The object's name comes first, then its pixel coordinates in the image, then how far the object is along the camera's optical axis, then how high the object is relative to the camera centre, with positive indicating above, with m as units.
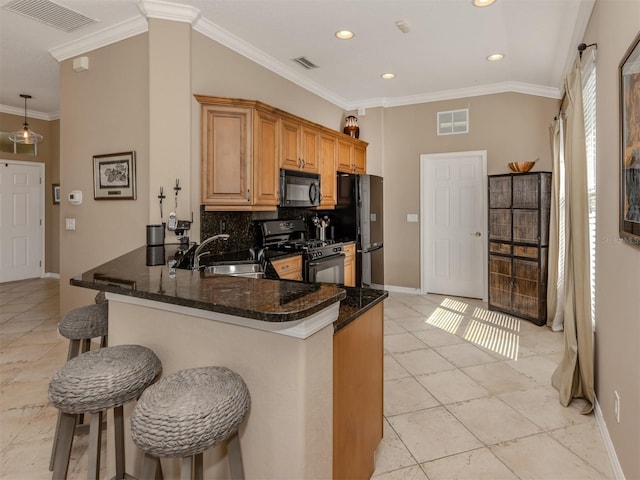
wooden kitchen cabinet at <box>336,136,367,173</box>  5.16 +1.08
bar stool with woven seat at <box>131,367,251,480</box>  1.11 -0.56
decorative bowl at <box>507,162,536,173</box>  4.41 +0.74
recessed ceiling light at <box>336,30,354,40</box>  3.63 +1.89
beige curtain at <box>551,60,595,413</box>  2.42 -0.28
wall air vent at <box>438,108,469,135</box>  5.43 +1.56
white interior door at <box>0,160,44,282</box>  6.48 +0.21
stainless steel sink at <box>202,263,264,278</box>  2.92 -0.29
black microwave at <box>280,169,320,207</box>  3.98 +0.47
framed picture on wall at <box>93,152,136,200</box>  3.39 +0.52
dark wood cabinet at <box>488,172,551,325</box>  4.23 -0.15
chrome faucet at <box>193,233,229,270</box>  2.23 -0.16
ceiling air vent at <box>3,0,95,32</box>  3.10 +1.86
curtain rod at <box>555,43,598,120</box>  2.48 +1.22
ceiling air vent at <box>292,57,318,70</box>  4.27 +1.94
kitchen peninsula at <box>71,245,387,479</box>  1.26 -0.44
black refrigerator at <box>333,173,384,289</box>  5.12 +0.17
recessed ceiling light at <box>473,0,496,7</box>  3.08 +1.85
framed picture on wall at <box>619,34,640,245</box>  1.60 +0.38
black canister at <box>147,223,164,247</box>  3.11 -0.03
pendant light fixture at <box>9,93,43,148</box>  5.03 +1.27
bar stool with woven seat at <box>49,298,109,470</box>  2.05 -0.51
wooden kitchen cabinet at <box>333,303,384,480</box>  1.50 -0.72
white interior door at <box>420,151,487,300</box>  5.41 +0.10
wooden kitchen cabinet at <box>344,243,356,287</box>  4.86 -0.43
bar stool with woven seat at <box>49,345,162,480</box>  1.33 -0.56
